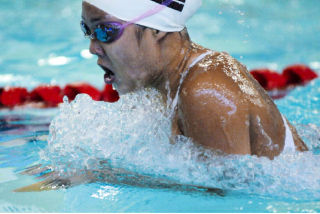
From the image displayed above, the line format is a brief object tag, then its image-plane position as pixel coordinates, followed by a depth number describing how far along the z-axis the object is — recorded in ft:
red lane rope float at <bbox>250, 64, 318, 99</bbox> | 33.55
